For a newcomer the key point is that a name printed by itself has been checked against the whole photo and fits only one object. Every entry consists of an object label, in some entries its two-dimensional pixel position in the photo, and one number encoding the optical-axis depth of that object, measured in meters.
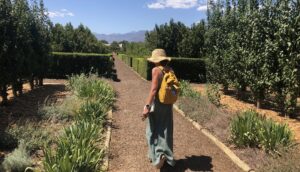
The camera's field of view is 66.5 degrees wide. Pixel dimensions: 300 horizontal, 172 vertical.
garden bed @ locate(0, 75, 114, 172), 3.50
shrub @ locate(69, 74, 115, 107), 6.80
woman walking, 3.72
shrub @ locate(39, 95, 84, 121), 5.77
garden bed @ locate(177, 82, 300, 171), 3.53
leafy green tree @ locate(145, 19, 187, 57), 16.65
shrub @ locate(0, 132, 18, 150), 4.38
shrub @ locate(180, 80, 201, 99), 7.55
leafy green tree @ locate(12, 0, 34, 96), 7.62
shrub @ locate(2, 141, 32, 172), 3.56
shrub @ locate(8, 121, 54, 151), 4.34
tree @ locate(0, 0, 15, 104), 7.15
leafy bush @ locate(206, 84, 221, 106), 7.45
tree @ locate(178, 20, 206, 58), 15.62
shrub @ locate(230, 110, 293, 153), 4.26
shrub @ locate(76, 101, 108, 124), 5.26
